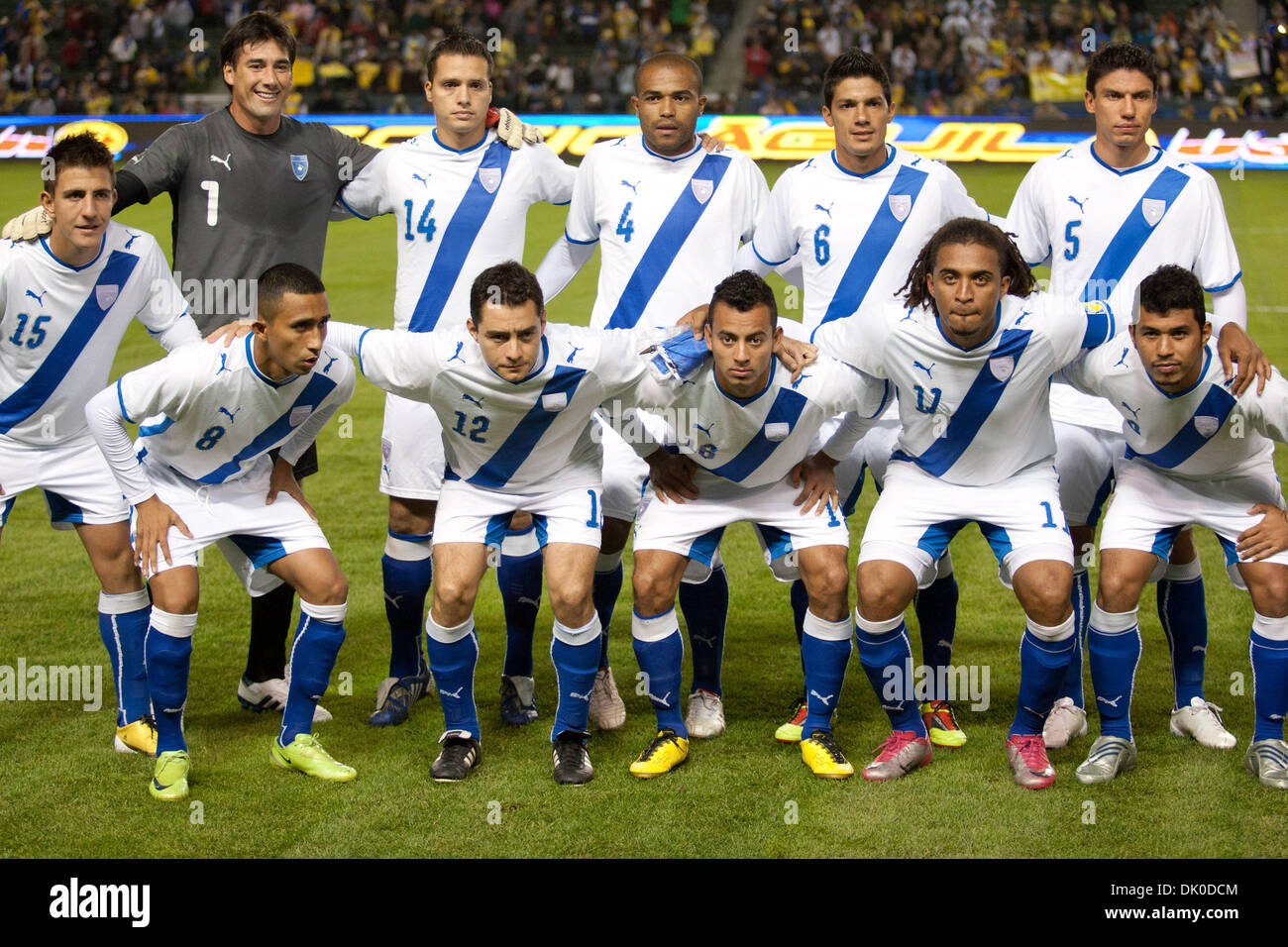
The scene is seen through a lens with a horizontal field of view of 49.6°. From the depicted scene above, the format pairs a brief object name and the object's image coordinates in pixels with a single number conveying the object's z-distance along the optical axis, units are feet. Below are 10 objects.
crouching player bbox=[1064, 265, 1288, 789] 14.76
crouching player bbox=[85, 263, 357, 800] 14.99
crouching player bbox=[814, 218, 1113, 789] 15.05
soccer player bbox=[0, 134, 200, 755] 16.20
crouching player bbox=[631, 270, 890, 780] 15.62
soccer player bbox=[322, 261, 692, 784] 15.30
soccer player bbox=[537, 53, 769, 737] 17.31
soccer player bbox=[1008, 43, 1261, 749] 16.52
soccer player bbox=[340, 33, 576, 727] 17.52
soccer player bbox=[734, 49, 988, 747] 16.75
